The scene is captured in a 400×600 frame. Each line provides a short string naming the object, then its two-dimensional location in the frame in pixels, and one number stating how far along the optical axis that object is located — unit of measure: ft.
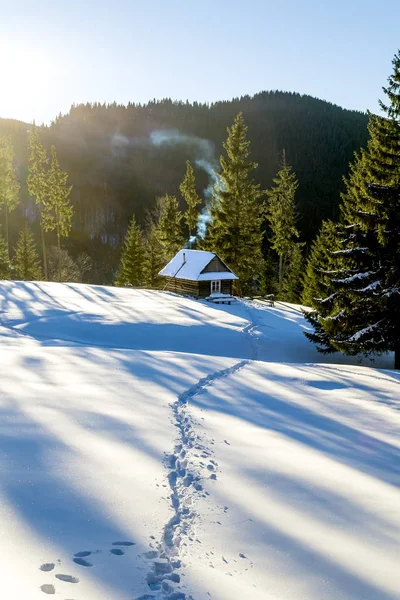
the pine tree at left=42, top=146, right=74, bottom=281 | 134.82
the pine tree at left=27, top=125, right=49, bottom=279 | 129.90
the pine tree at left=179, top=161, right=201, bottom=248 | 157.99
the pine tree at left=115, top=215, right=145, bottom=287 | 159.43
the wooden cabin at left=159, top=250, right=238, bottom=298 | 116.16
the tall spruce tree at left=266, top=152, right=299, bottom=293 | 141.59
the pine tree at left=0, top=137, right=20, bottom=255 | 147.13
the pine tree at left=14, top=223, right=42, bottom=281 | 157.89
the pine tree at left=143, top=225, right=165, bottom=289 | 161.99
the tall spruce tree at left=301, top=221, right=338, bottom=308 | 62.54
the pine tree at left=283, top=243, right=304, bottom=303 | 170.30
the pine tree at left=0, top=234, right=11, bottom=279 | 144.56
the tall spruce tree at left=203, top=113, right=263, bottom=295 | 129.29
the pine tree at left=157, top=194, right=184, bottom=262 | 154.71
